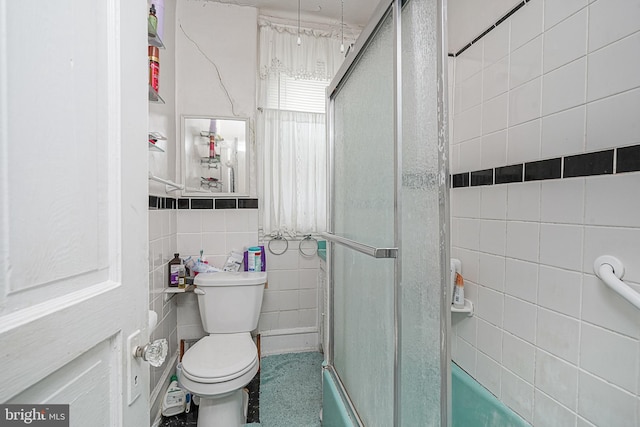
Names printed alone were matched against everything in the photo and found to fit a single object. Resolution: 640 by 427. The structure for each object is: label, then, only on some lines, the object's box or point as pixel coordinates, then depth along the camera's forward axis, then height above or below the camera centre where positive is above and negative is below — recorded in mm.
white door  355 +6
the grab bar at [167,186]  1327 +138
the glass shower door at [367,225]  824 -53
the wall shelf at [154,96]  1302 +546
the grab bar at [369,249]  733 -115
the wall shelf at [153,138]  1330 +342
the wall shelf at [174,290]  1741 -495
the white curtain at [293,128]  2207 +647
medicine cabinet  2012 +389
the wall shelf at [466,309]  1320 -456
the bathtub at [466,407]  1112 -825
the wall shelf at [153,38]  1136 +726
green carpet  1582 -1144
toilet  1328 -758
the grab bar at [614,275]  695 -174
